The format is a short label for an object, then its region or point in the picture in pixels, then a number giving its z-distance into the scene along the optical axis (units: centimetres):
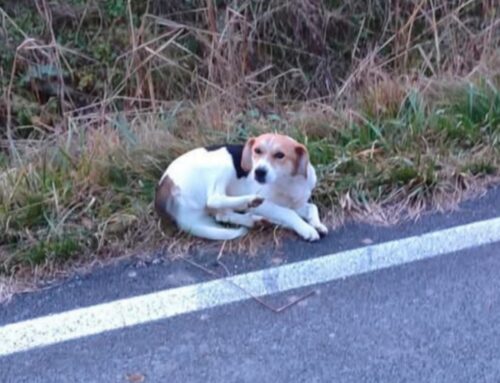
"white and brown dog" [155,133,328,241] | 364
